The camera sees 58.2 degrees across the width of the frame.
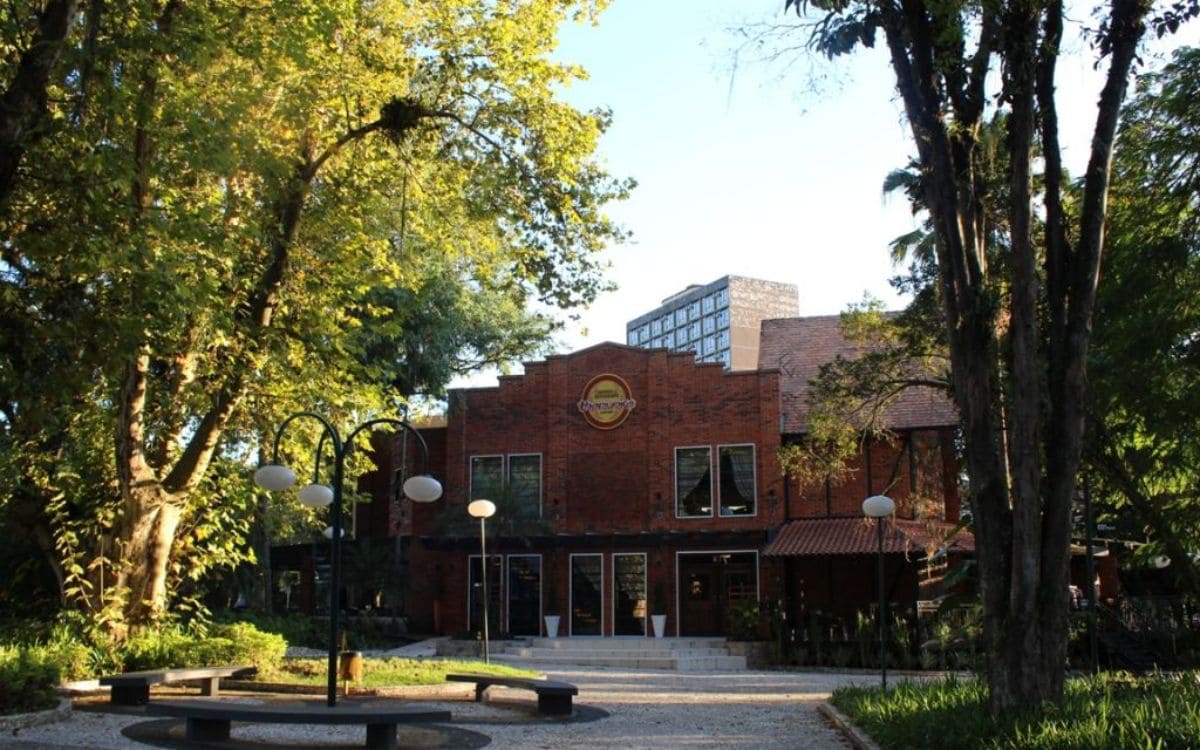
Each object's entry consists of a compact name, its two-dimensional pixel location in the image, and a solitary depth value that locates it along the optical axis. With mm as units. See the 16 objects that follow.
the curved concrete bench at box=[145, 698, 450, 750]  9070
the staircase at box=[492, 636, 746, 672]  24531
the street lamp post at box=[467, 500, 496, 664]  19969
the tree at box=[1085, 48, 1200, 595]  15594
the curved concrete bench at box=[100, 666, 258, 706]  12266
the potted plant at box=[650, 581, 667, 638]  28266
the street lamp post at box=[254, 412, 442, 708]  11003
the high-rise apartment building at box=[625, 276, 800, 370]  125125
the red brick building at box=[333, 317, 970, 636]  27625
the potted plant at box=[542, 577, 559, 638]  28984
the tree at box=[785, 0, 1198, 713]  8641
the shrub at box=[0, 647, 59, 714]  10930
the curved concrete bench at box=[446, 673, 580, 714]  12609
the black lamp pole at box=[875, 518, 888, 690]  14808
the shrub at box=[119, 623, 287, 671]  14711
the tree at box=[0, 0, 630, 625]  12805
